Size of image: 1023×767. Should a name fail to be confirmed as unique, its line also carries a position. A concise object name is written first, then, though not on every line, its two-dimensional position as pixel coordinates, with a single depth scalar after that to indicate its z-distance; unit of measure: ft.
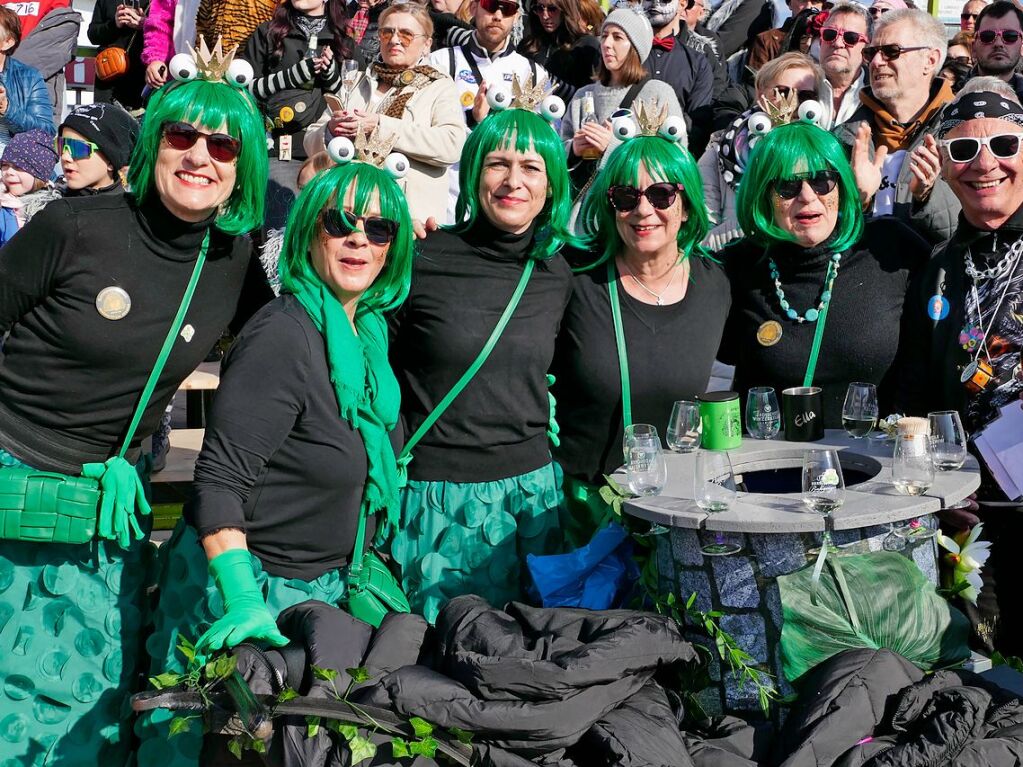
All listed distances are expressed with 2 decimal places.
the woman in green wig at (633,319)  12.17
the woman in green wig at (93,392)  10.56
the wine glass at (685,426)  11.30
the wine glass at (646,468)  10.33
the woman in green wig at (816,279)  12.54
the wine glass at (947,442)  10.58
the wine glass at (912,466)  10.02
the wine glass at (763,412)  11.88
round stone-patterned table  9.55
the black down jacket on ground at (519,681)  8.34
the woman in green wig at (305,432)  9.56
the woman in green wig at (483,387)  11.71
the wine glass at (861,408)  11.64
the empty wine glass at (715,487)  9.75
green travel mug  11.44
